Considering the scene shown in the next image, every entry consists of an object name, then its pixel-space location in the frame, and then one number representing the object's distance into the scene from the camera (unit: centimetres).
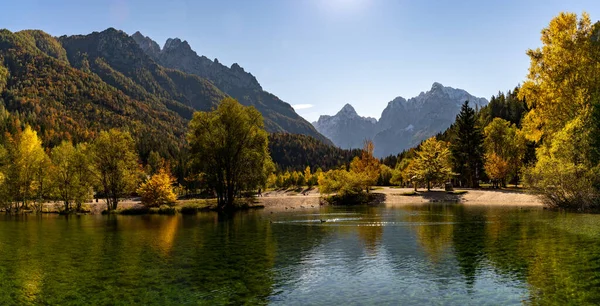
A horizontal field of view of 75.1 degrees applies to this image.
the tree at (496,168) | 10370
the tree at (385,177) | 15712
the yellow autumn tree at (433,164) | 10050
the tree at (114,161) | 7712
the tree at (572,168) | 5091
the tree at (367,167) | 9500
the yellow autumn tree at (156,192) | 8231
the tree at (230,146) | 7581
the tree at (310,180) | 17076
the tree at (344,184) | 9212
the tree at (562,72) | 5169
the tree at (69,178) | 8306
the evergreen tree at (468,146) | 11050
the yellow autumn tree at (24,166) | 8356
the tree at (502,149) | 10456
